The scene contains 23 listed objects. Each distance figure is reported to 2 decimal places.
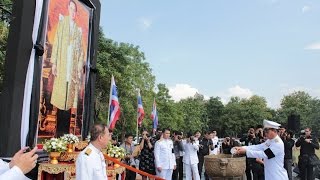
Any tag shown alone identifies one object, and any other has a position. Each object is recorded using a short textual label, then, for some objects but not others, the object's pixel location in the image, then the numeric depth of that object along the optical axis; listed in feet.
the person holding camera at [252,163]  26.98
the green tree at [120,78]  62.23
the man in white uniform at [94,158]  10.08
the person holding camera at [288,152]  27.41
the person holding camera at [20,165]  6.14
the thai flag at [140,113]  40.34
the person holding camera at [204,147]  33.47
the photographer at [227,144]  31.76
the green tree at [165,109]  117.90
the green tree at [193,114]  159.51
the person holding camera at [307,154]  28.52
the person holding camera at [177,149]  31.77
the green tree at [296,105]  178.29
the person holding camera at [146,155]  26.46
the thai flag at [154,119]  49.63
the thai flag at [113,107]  27.00
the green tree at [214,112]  191.15
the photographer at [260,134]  26.86
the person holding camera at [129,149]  25.59
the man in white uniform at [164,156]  25.65
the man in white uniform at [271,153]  16.53
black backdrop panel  15.47
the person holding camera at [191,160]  29.38
